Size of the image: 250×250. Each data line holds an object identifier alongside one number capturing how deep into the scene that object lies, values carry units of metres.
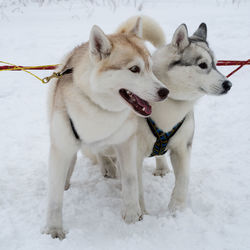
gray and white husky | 2.82
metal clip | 2.69
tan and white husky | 2.37
